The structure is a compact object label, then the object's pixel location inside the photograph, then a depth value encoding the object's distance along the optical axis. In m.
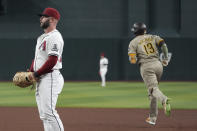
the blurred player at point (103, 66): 51.70
